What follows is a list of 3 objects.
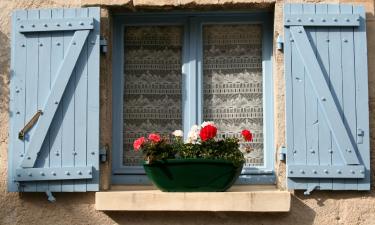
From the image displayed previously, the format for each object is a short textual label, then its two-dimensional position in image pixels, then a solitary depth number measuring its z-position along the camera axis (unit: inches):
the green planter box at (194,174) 191.9
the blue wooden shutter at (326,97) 194.5
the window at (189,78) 212.7
